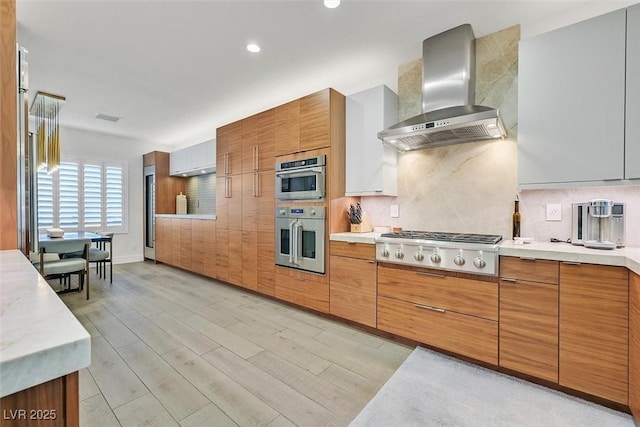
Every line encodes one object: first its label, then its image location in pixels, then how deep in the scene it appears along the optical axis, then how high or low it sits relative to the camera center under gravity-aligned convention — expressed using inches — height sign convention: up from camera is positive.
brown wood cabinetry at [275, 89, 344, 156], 114.0 +37.3
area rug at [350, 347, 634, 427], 61.0 -44.2
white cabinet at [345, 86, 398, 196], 110.7 +25.8
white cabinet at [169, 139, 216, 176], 193.3 +36.9
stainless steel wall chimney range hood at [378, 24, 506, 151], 88.8 +39.4
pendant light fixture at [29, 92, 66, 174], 155.7 +46.7
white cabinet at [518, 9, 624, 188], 70.3 +28.3
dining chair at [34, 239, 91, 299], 128.2 -23.6
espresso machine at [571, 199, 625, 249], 71.7 -3.0
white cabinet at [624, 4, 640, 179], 67.2 +27.2
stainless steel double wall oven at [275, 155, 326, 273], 115.5 -2.6
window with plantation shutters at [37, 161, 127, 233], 197.6 +9.5
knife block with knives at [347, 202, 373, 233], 116.6 -3.7
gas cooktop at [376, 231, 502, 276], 77.2 -11.6
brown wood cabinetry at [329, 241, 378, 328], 100.0 -26.1
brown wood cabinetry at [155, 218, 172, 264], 211.0 -22.5
